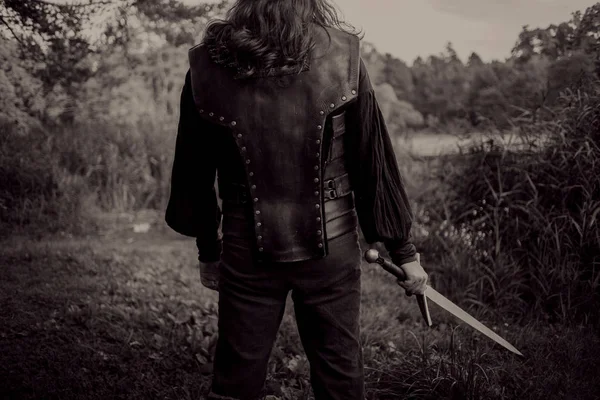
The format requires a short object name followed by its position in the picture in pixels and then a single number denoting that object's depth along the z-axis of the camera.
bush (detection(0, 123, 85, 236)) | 5.75
